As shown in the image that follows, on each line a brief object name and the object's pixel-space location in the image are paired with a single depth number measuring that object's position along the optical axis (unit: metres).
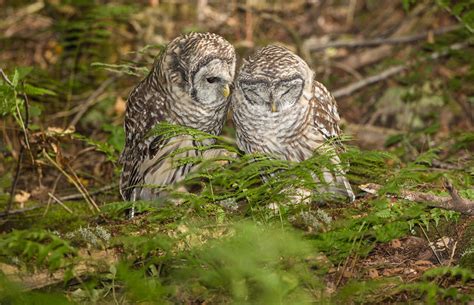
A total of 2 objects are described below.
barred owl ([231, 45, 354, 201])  9.62
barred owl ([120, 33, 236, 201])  9.95
